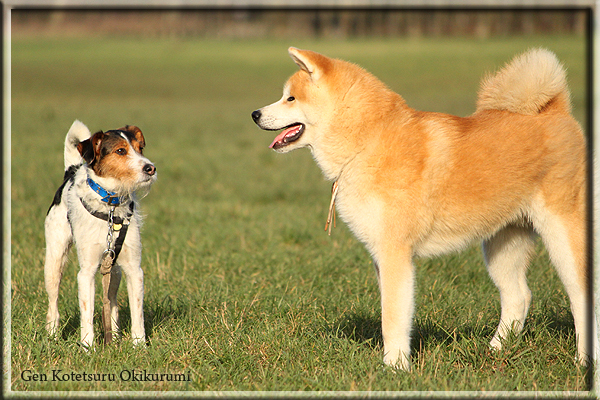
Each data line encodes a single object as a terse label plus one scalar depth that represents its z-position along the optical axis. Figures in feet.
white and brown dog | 26.48
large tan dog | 24.47
